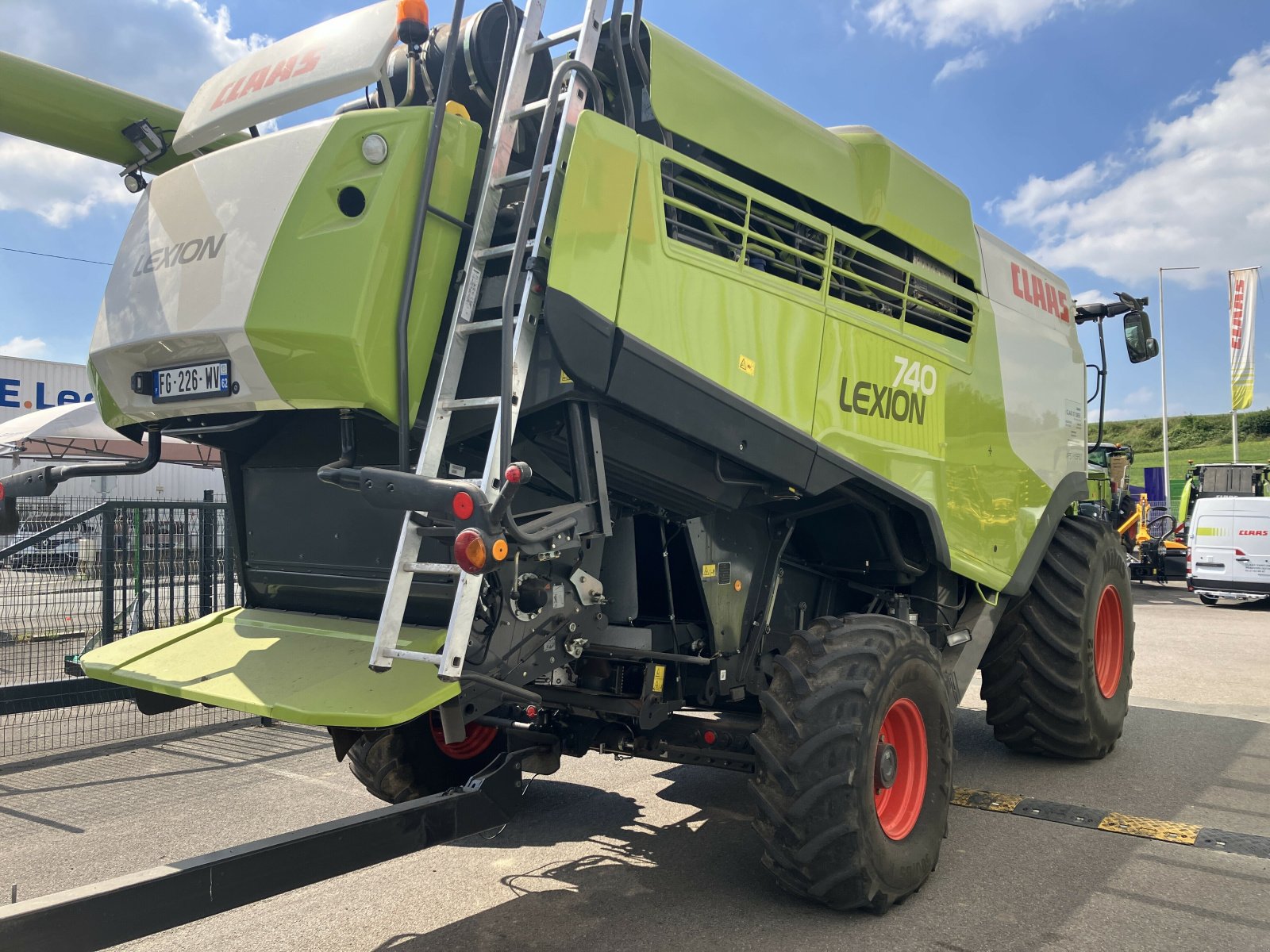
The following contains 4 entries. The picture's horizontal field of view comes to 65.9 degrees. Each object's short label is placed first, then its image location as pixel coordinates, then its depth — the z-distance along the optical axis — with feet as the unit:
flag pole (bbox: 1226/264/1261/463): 92.32
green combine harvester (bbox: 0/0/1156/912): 10.45
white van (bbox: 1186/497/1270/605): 54.65
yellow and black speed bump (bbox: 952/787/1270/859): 14.93
